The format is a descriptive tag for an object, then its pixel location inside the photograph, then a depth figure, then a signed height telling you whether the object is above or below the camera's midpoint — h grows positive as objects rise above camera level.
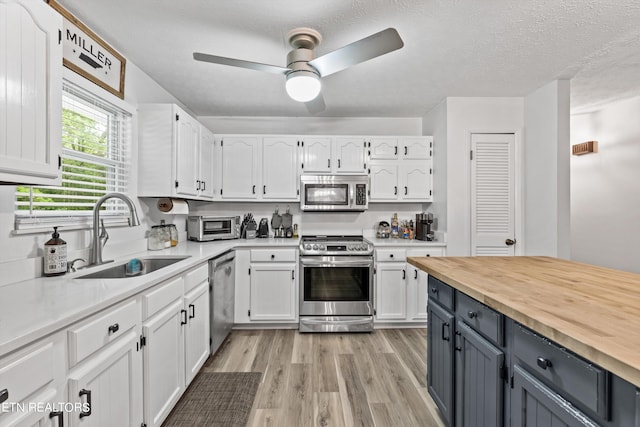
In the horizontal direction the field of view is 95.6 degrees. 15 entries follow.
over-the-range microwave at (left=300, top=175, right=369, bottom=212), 3.42 +0.25
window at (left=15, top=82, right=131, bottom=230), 1.62 +0.32
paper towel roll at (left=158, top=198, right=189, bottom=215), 2.73 +0.07
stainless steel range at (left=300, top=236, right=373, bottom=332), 3.05 -0.78
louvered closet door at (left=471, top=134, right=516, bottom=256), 3.22 +0.22
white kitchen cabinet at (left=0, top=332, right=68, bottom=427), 0.79 -0.51
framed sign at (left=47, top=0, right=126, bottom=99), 1.77 +1.07
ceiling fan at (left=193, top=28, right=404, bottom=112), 1.70 +0.95
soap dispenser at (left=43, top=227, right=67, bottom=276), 1.54 -0.23
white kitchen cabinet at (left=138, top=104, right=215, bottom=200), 2.50 +0.55
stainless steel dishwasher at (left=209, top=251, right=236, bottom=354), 2.47 -0.76
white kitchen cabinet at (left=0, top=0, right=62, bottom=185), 1.06 +0.48
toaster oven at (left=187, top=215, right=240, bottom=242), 3.18 -0.17
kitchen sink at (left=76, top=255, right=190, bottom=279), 1.75 -0.37
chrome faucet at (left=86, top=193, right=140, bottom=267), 1.82 -0.10
